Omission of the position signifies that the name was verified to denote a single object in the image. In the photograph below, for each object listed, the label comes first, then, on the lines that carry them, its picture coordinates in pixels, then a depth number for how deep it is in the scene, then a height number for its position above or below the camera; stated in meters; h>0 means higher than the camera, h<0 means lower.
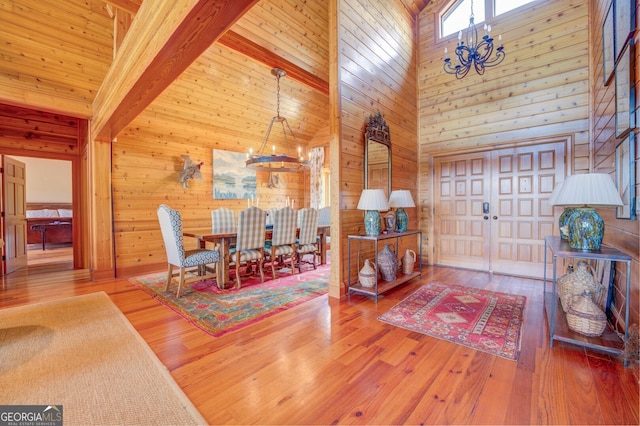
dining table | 3.47 -0.49
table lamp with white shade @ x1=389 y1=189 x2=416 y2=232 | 3.68 +0.07
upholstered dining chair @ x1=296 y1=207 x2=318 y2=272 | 4.32 -0.38
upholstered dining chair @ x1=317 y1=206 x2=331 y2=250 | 5.62 -0.15
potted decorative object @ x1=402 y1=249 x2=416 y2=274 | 3.91 -0.78
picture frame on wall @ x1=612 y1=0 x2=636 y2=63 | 1.88 +1.40
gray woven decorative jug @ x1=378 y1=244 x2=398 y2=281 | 3.45 -0.71
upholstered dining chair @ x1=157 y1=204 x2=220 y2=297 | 3.18 -0.54
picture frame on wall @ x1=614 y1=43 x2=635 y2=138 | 1.89 +0.87
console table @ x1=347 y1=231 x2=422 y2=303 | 3.05 -0.93
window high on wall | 4.40 +3.42
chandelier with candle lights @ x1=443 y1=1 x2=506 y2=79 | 3.15 +1.92
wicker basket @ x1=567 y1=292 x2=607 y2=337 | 1.95 -0.81
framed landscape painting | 5.54 +0.71
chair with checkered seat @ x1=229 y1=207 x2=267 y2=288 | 3.56 -0.40
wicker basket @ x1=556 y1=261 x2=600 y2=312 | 2.07 -0.60
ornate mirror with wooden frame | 3.57 +0.77
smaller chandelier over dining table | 3.72 +0.70
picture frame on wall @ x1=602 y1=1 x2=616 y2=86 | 2.39 +1.54
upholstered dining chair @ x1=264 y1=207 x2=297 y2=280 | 4.01 -0.40
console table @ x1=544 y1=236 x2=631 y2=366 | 1.78 -0.95
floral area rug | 2.56 -1.04
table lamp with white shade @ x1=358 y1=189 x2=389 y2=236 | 3.09 +0.02
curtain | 7.07 +0.82
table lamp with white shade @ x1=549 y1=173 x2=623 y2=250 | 1.88 +0.05
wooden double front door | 3.98 +0.00
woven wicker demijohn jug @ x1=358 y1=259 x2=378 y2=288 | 3.15 -0.79
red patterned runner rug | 2.12 -1.05
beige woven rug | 1.40 -1.05
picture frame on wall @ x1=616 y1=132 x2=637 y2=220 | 1.86 +0.23
